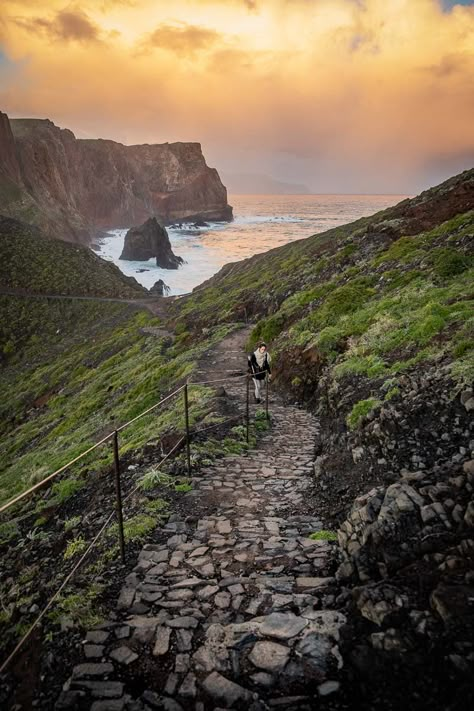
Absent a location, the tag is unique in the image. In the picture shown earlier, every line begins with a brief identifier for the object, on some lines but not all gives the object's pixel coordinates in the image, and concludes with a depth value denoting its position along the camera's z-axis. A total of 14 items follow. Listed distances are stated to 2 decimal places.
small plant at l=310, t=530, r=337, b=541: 6.41
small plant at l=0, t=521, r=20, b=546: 9.30
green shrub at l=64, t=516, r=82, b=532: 8.32
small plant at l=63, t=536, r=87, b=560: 7.08
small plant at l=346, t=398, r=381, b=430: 8.74
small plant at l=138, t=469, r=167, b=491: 8.61
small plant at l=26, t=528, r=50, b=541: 8.68
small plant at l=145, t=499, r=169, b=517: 7.58
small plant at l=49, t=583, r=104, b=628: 4.93
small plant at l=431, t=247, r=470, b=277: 15.18
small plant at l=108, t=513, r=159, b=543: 6.78
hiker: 14.45
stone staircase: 3.92
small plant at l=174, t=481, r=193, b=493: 8.36
